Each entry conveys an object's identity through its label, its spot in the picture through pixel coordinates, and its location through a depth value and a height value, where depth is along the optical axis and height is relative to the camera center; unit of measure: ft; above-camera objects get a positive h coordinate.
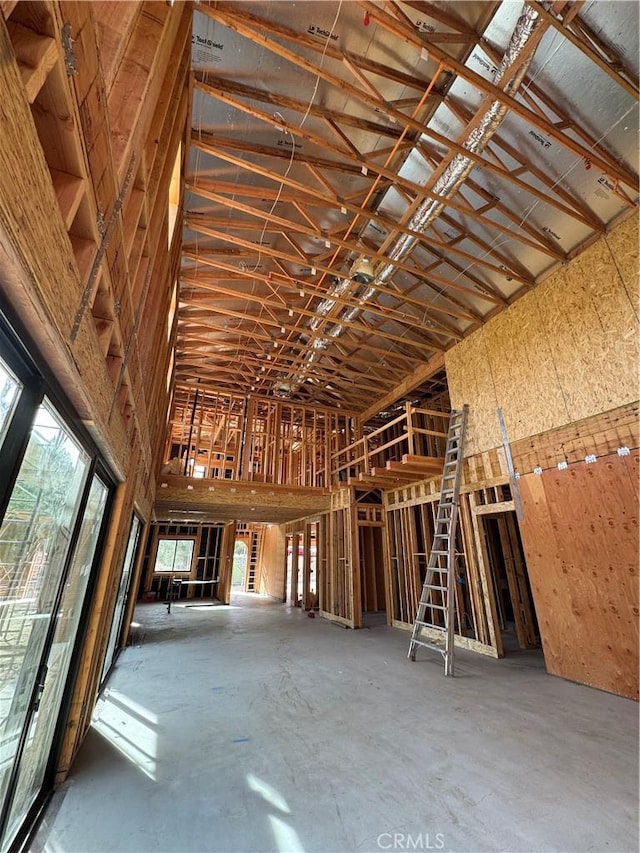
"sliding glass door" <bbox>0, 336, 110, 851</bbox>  4.52 -0.11
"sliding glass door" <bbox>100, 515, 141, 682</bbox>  14.92 -1.40
